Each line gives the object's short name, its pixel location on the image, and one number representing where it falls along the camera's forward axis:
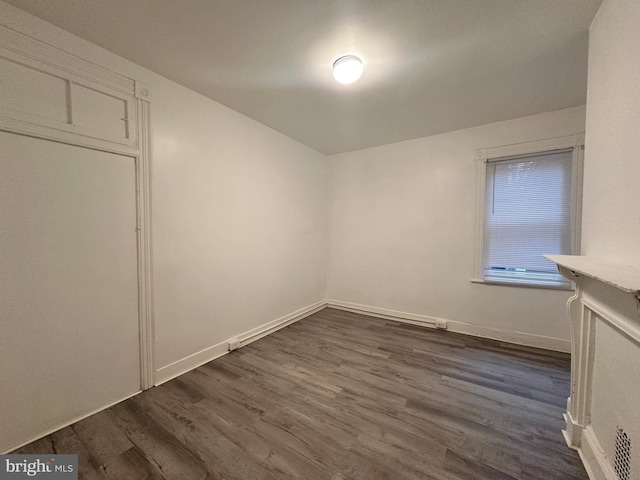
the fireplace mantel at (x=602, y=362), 0.93
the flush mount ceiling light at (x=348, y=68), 1.76
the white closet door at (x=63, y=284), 1.38
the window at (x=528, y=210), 2.56
